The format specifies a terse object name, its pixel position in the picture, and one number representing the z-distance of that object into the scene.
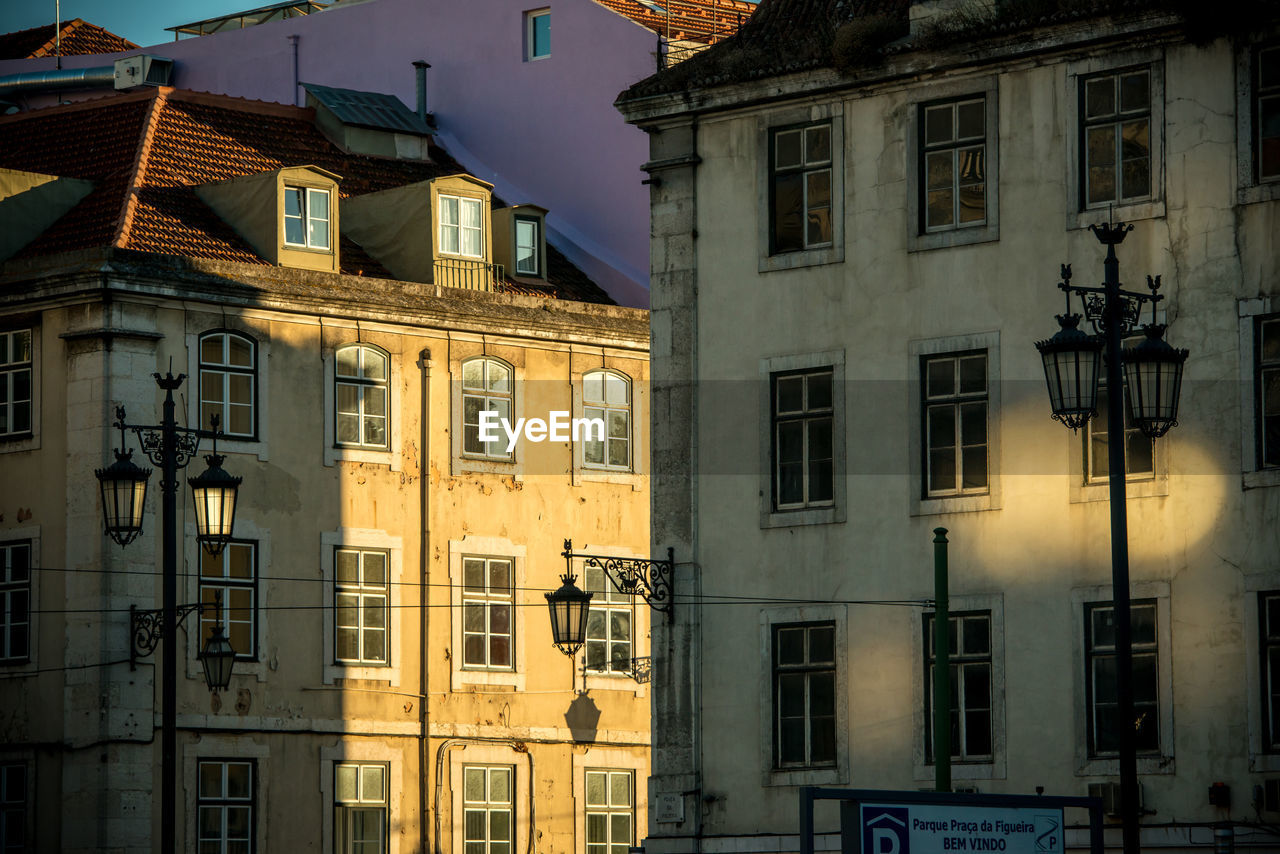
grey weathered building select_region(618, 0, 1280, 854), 24.97
